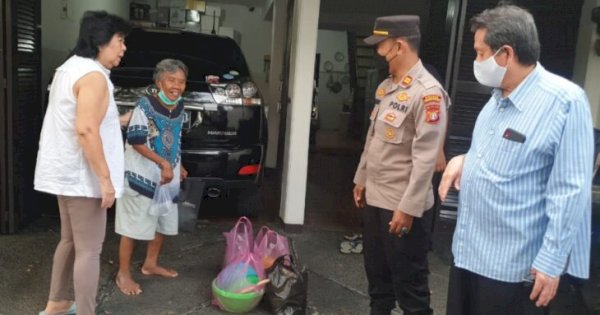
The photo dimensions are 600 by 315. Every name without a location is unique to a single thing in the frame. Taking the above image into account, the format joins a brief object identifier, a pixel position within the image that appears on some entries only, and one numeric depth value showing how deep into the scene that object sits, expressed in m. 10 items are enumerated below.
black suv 4.39
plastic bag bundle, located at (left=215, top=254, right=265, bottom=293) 3.09
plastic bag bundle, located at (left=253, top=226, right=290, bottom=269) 3.31
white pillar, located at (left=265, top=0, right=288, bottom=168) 6.83
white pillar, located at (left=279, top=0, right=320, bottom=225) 4.51
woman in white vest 2.45
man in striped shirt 1.66
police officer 2.47
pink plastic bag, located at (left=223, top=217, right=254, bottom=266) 3.31
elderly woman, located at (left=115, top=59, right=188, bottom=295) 3.24
